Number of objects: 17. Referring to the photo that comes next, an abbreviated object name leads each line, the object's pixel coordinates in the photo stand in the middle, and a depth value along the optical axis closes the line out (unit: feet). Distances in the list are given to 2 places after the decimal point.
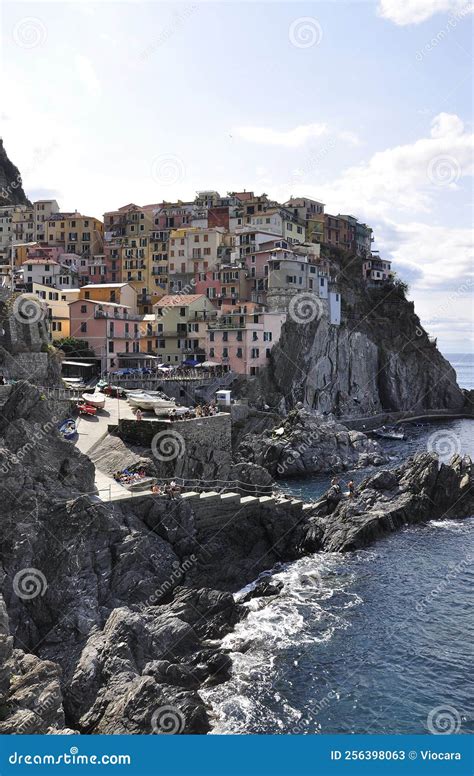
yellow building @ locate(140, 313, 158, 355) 296.71
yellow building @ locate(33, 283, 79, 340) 262.47
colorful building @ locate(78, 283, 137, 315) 310.24
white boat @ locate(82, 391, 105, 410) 156.56
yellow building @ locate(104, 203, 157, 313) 354.95
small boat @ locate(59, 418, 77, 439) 135.44
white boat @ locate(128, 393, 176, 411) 149.59
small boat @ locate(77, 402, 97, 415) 153.07
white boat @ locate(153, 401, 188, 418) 148.05
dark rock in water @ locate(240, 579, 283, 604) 108.11
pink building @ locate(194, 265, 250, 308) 324.19
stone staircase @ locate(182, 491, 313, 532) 115.65
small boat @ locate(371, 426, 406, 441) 294.66
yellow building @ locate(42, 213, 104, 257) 399.03
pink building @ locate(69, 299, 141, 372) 257.55
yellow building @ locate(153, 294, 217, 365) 293.64
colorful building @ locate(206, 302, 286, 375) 280.51
